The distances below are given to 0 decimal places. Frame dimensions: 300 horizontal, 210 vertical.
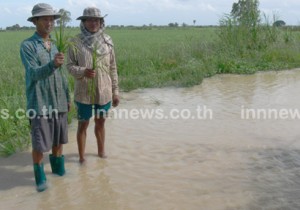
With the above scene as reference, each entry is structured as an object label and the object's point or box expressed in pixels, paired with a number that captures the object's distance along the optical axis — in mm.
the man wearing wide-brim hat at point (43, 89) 3141
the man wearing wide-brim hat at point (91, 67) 3699
